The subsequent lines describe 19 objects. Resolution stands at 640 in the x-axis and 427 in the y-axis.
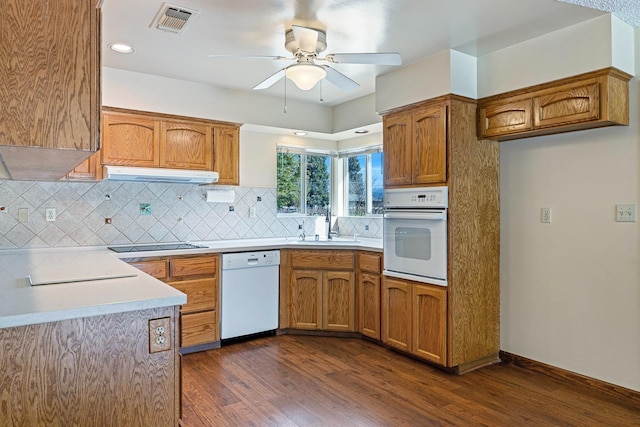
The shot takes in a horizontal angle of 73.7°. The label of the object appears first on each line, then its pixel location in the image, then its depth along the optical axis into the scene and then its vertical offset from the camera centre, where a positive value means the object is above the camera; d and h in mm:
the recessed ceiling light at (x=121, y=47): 2965 +1174
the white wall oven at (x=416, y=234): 3125 -162
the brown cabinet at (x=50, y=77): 1279 +423
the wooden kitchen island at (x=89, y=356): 1371 -493
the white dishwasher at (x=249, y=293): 3711 -714
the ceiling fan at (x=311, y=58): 2457 +901
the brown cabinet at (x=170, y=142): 3486 +619
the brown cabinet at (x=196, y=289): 3436 -637
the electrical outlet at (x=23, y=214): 3335 -6
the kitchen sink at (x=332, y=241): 4008 -279
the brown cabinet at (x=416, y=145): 3146 +529
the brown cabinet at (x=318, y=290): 3945 -717
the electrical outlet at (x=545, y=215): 3075 -17
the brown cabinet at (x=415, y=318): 3139 -824
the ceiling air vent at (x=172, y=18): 2412 +1155
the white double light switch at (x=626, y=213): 2631 -3
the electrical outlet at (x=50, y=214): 3439 -6
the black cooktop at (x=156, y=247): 3470 -287
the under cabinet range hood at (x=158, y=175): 3350 +319
